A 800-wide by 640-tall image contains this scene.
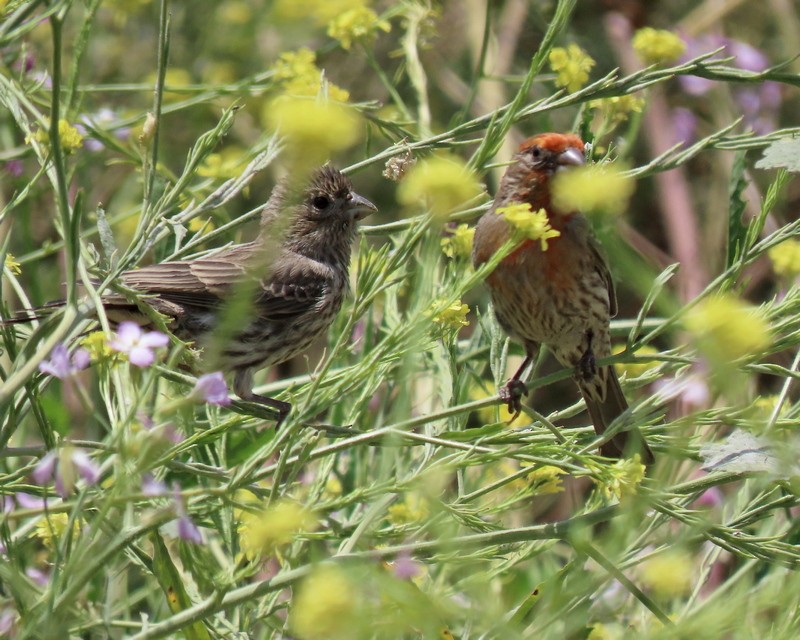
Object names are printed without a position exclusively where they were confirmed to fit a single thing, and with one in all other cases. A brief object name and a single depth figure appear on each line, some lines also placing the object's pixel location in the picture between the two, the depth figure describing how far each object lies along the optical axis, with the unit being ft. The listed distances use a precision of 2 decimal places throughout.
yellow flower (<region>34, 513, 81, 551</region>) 20.25
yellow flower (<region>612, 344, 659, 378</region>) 26.35
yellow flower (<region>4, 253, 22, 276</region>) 21.49
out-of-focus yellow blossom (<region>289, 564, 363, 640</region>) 11.56
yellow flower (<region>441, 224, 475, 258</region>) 23.50
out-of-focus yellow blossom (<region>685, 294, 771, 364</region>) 11.98
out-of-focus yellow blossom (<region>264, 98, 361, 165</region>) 11.97
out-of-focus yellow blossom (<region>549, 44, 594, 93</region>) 24.98
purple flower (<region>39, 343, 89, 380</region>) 15.47
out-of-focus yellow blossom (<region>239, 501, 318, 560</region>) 13.75
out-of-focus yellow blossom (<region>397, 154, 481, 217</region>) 14.65
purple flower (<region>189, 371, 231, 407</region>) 14.90
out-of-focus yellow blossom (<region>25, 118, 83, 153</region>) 21.60
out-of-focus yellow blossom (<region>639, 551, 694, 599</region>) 13.56
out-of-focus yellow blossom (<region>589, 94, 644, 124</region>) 26.63
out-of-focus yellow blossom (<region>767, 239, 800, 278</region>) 22.58
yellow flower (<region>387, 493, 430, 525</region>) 23.27
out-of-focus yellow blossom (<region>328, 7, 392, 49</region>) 31.22
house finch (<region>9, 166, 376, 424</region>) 29.68
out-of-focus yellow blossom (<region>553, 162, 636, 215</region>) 14.29
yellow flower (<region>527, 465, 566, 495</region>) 21.95
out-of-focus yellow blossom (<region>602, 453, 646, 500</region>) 17.84
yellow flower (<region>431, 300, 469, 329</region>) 19.06
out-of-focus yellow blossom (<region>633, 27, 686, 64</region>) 28.12
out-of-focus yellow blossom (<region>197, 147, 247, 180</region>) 26.43
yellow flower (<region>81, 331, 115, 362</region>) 16.63
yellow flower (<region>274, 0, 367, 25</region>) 35.68
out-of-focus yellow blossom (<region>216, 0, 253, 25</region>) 47.92
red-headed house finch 29.22
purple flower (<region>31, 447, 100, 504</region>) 14.80
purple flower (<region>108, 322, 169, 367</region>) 15.84
